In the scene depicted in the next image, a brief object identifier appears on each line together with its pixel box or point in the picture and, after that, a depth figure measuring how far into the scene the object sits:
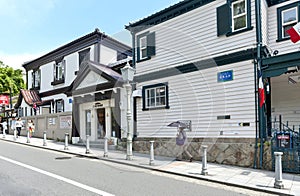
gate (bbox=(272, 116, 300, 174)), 8.72
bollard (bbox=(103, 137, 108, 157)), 11.64
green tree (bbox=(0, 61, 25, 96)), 35.16
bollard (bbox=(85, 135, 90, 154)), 12.44
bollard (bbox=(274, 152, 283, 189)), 6.87
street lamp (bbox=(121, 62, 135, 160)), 10.73
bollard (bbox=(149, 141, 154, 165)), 9.88
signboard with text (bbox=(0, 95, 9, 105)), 29.16
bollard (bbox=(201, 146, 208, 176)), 8.31
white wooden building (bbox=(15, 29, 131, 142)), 15.77
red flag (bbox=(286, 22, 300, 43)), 8.80
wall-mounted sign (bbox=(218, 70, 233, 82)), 10.72
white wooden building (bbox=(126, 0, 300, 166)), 10.09
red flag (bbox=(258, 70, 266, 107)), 9.58
